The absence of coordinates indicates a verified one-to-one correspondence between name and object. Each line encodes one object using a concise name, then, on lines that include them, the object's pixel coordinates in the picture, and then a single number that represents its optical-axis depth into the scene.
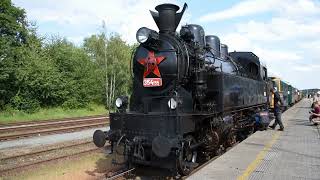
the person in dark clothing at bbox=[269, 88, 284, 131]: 14.58
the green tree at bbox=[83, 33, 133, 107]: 35.59
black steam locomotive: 7.52
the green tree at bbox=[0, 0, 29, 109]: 23.52
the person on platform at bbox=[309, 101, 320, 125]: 16.56
